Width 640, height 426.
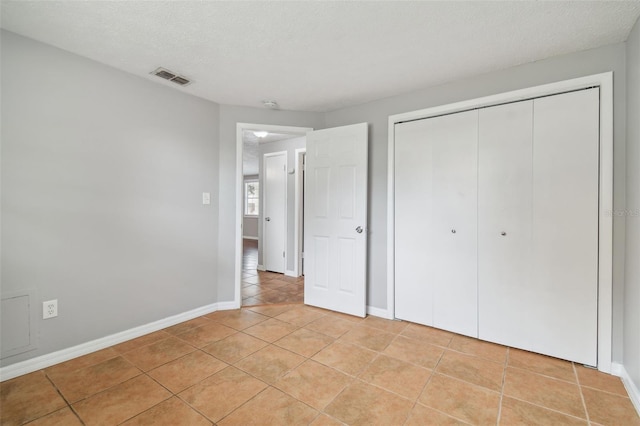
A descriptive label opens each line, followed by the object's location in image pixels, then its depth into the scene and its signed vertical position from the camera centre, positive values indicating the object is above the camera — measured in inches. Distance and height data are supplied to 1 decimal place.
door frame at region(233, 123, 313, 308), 129.7 +2.3
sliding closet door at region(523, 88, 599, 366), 82.2 -2.7
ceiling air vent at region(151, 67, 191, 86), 96.8 +47.0
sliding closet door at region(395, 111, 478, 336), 100.9 -2.5
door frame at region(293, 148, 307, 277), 188.5 +3.1
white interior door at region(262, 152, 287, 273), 196.5 +1.1
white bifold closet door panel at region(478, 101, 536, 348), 91.0 -2.2
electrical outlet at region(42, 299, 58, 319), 81.0 -28.0
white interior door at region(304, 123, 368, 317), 120.9 -2.6
